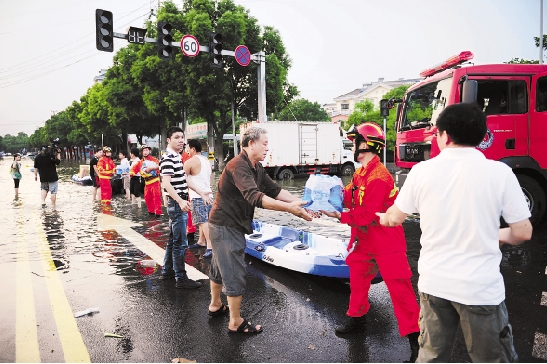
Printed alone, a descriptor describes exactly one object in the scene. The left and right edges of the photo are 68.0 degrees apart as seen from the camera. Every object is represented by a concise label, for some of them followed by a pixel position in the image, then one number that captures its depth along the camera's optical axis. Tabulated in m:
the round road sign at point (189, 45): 14.62
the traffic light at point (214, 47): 14.54
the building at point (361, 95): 85.69
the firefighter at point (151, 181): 10.19
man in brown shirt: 3.61
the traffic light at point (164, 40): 13.28
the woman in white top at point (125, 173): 14.41
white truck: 21.38
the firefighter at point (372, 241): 3.23
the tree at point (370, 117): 36.69
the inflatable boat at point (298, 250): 4.77
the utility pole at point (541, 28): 19.87
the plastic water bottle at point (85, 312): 4.28
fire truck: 7.60
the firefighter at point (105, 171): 12.82
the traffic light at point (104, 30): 11.91
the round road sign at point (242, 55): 16.09
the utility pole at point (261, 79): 17.67
